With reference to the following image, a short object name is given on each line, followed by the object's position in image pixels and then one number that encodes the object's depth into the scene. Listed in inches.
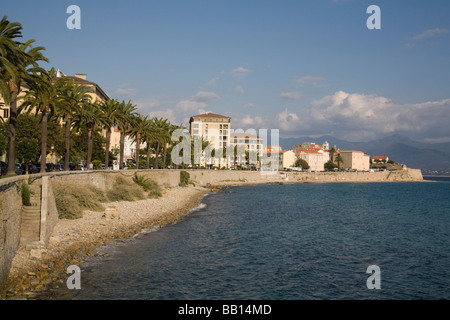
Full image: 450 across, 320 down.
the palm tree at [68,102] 1490.5
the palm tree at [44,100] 1310.3
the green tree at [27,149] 2110.0
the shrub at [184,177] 3240.7
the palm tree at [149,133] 2859.3
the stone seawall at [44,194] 635.5
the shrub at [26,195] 845.8
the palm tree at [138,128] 2642.7
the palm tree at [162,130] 3144.7
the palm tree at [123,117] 2252.3
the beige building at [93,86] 3568.4
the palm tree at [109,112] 2146.9
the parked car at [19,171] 1533.7
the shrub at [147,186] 2064.5
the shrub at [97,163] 2489.7
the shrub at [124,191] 1704.5
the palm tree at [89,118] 1895.9
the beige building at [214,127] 6904.5
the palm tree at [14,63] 893.2
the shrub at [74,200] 1106.9
